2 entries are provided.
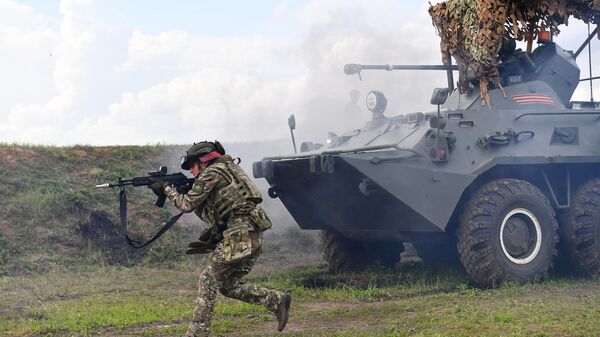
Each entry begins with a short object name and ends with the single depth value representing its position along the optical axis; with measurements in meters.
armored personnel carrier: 9.30
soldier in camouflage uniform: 6.66
